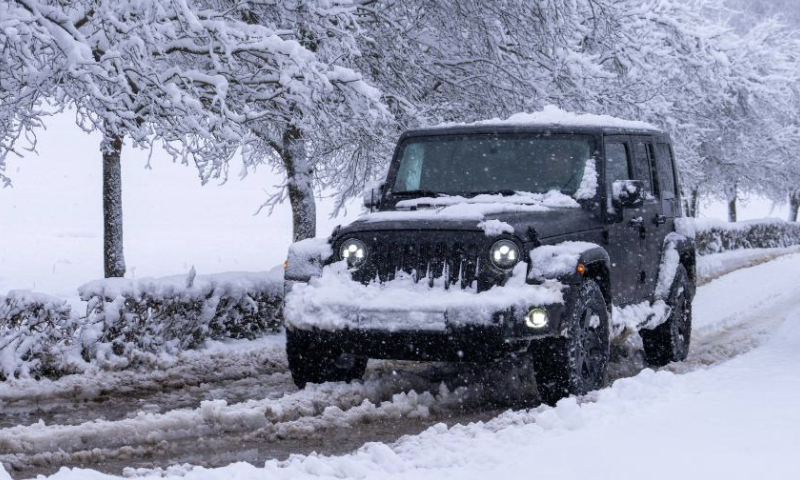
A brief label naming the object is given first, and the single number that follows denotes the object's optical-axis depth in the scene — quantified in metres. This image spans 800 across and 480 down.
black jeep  13.16
